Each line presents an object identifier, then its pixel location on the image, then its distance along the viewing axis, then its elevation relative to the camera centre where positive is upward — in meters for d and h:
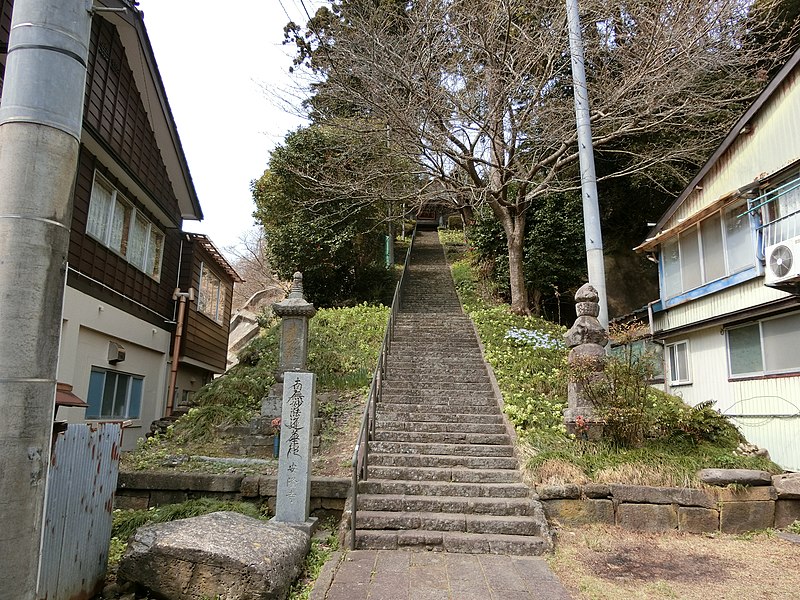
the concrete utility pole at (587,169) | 9.09 +4.24
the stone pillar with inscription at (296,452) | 6.20 -0.72
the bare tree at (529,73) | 13.02 +8.62
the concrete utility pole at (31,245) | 1.89 +0.55
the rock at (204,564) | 4.30 -1.46
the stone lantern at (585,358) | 8.02 +0.69
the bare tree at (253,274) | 33.81 +8.43
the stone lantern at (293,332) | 9.68 +1.17
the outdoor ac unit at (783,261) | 8.10 +2.31
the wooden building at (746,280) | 9.13 +2.51
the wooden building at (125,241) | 9.37 +3.35
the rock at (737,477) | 6.79 -0.96
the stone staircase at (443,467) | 6.27 -1.06
